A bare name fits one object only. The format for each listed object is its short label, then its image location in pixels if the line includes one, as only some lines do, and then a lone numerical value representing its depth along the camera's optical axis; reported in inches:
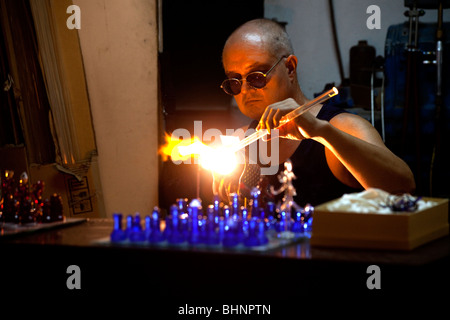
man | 111.3
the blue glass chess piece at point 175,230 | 78.3
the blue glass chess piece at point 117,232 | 80.9
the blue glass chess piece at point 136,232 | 80.2
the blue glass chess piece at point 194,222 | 78.0
